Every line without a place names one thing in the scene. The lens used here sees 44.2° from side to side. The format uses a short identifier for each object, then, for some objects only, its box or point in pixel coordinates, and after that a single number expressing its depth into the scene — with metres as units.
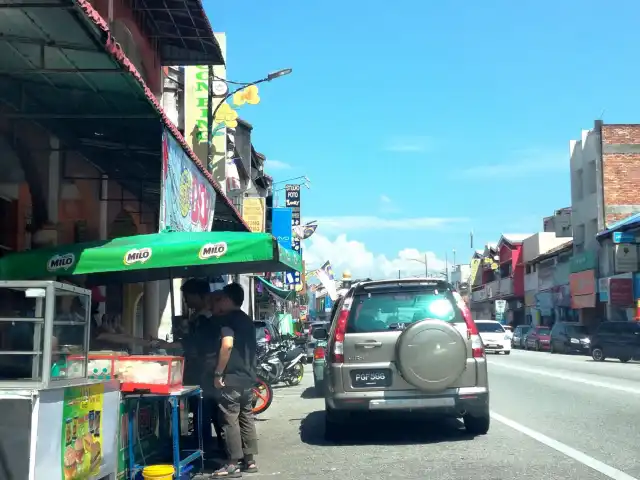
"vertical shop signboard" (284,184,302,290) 47.61
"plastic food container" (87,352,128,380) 6.89
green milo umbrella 7.54
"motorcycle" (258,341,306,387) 15.96
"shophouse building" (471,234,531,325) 68.38
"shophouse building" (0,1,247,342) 6.78
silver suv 8.85
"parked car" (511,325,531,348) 48.84
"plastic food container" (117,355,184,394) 6.96
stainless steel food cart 4.69
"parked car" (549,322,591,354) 38.91
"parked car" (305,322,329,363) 26.66
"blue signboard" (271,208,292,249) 35.47
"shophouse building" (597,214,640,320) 41.94
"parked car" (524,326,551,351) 44.04
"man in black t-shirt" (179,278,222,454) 8.23
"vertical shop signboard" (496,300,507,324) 69.05
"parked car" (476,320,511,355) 35.44
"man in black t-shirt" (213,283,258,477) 7.62
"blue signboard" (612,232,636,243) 42.12
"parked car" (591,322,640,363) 31.06
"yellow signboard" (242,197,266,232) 31.78
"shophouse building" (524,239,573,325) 54.94
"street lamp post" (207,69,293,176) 20.44
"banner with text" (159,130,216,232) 8.93
